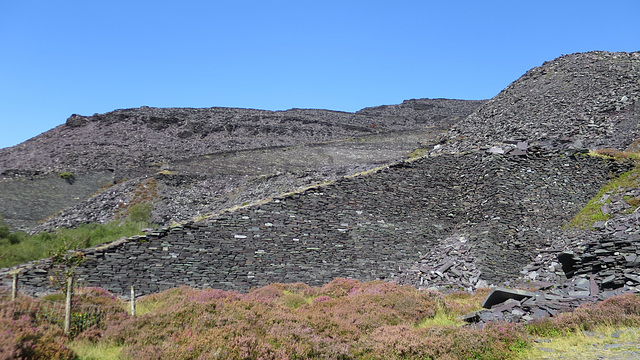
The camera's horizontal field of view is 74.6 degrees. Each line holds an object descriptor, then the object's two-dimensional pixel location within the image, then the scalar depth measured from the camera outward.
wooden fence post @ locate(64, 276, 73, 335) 8.12
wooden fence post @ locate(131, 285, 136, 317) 9.39
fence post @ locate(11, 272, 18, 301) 8.87
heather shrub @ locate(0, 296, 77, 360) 6.55
